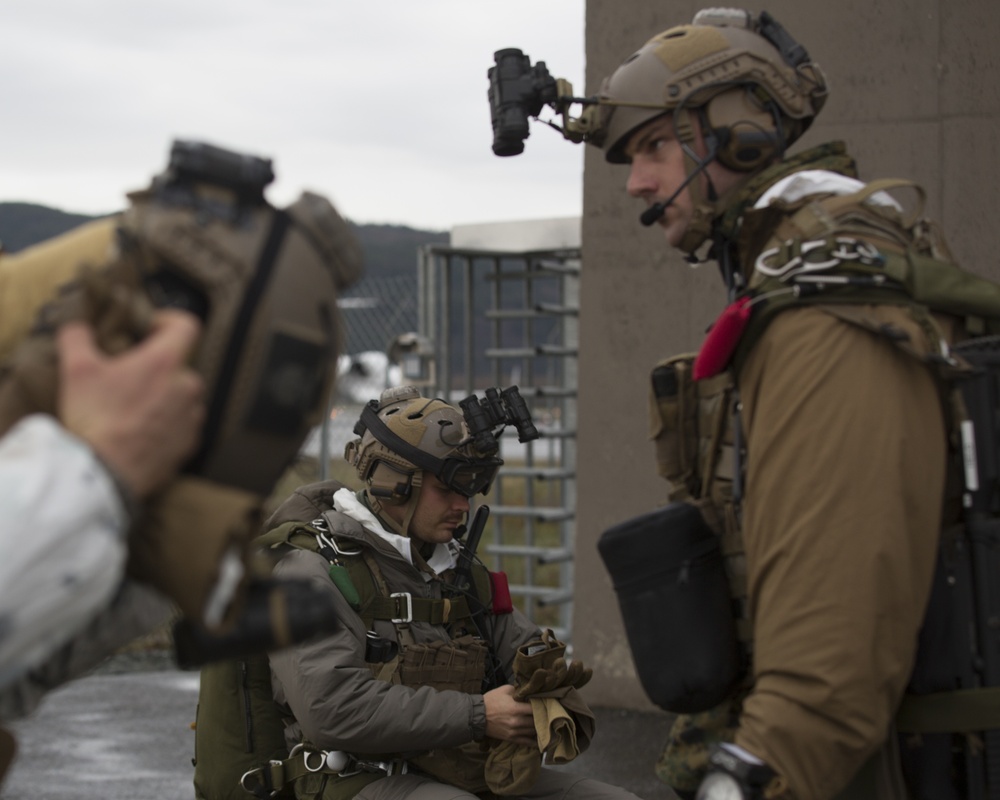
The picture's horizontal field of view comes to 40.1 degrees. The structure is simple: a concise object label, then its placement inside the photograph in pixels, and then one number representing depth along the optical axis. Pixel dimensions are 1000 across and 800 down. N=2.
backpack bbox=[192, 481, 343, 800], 3.70
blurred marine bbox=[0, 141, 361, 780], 1.46
